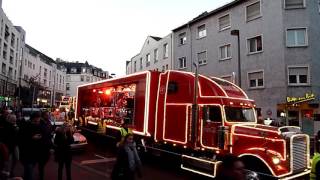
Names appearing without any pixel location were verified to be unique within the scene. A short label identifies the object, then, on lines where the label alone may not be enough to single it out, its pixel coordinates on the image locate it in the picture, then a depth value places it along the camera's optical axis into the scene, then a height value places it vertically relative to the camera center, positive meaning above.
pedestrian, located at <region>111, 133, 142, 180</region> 7.11 -1.05
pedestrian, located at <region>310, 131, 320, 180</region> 6.14 -0.93
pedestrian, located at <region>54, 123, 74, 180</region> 9.94 -1.03
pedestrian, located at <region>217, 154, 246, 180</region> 4.87 -0.77
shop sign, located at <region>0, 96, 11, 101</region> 51.46 +1.79
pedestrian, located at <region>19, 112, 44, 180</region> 8.71 -0.83
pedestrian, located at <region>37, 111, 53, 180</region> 9.00 -0.89
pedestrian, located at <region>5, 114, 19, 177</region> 9.41 -0.62
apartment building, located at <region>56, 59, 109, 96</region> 117.00 +12.21
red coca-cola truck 10.17 -0.43
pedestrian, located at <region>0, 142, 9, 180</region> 4.94 -0.70
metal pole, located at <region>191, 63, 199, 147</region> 11.96 -0.05
